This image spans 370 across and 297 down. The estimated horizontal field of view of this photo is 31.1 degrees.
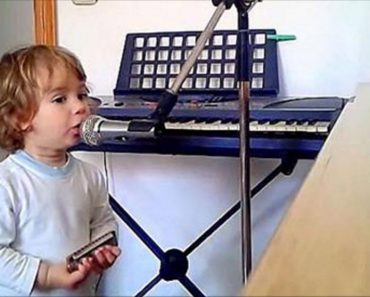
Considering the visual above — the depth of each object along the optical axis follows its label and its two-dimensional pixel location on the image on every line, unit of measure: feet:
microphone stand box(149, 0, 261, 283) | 3.83
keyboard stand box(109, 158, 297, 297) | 6.73
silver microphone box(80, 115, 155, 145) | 4.00
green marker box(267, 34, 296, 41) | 6.72
